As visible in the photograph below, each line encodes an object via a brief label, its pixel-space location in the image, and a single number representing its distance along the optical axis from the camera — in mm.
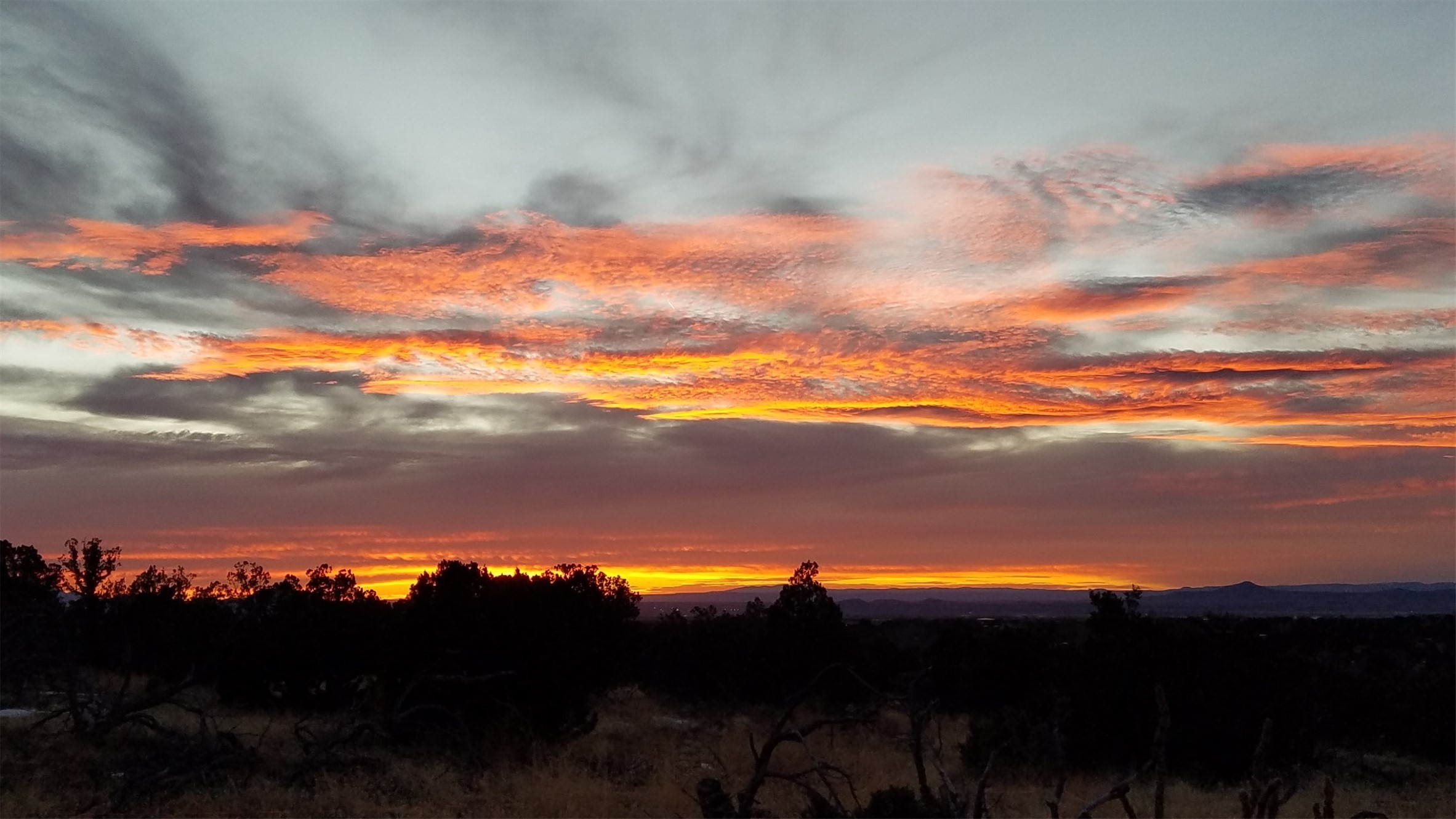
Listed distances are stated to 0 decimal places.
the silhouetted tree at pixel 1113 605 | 24547
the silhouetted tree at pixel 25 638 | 18859
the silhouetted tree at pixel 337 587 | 30250
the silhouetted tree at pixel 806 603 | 35219
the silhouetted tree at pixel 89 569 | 36688
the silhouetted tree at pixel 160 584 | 34594
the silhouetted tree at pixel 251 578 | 36594
